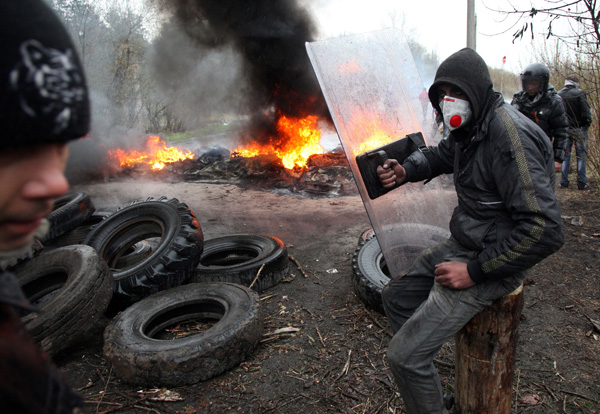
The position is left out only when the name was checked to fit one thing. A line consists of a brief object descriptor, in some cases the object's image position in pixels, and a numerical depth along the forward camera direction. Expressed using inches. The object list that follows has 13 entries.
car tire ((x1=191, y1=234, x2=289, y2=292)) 180.2
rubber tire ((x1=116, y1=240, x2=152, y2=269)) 211.8
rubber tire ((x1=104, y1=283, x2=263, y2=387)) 118.0
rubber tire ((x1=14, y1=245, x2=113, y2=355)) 128.9
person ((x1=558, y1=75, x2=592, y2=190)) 286.2
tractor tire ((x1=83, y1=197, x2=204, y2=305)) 165.0
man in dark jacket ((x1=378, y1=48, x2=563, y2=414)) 76.2
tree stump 89.7
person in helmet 241.7
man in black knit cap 29.5
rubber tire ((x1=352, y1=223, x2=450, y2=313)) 123.2
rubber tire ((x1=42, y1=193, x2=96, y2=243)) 221.1
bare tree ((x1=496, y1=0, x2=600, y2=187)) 168.6
